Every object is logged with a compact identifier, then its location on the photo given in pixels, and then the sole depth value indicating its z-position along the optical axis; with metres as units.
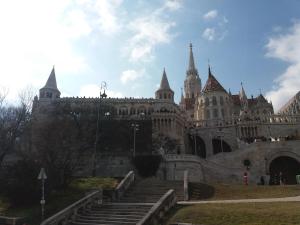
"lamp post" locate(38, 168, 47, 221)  20.40
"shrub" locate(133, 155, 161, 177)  43.09
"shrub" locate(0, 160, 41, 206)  25.25
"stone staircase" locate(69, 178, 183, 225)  20.48
